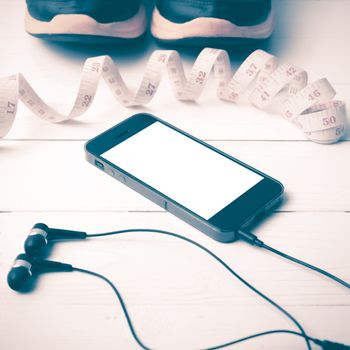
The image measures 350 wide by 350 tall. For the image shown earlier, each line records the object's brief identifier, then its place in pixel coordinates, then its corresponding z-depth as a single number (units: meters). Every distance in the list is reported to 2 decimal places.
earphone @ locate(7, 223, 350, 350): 0.58
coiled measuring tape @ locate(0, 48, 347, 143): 0.83
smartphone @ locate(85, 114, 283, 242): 0.67
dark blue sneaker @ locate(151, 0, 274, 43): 0.96
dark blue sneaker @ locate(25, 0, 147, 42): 0.95
